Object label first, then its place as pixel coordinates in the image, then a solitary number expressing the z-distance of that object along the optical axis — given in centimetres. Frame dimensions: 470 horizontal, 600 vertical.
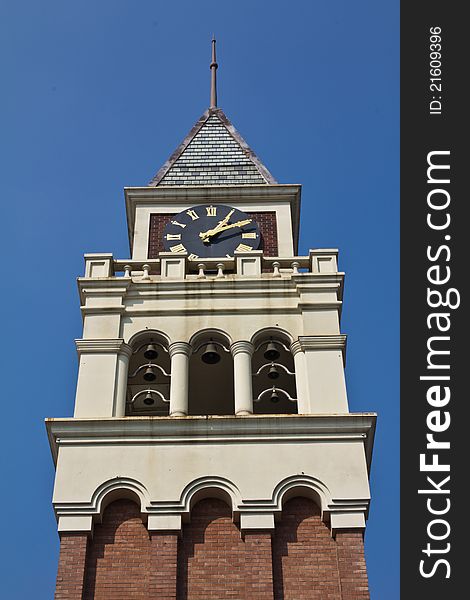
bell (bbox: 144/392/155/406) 3522
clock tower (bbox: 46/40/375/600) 2941
